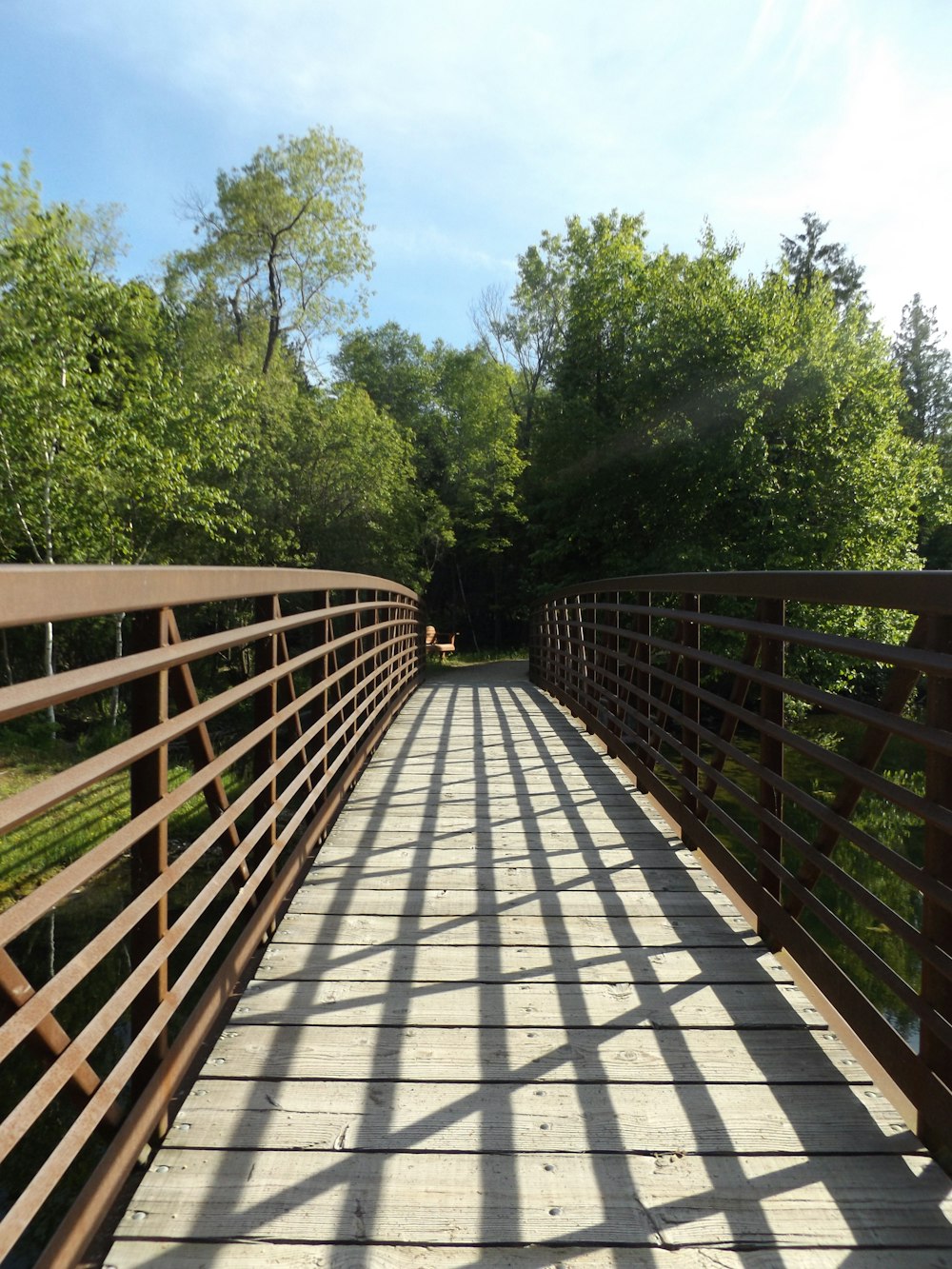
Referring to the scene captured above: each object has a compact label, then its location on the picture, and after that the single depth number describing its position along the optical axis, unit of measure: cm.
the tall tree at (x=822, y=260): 3769
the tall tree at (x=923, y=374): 3956
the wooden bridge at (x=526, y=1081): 156
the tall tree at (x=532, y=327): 3362
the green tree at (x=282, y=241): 2553
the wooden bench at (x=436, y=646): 2082
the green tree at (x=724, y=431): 1664
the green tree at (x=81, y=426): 1343
